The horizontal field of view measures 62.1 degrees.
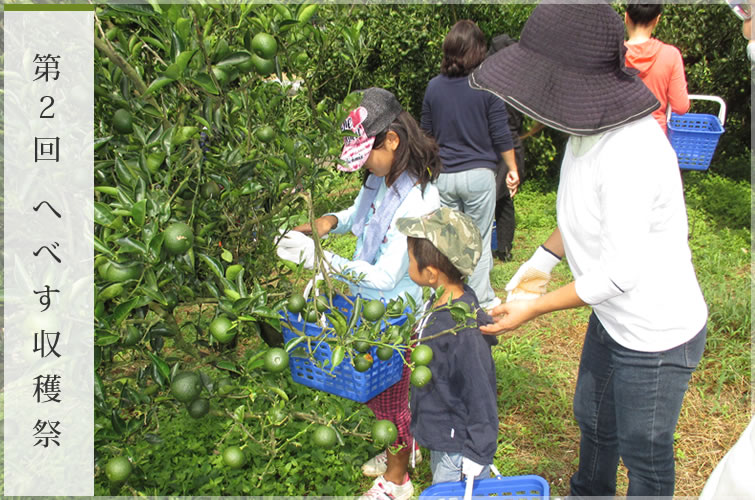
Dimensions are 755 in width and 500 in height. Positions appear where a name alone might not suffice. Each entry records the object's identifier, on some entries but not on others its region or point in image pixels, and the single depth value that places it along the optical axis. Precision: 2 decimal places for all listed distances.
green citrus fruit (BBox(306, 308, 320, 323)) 1.47
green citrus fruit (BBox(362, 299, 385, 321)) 1.55
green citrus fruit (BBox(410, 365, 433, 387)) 1.53
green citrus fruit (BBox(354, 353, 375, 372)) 1.62
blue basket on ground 1.79
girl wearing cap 2.27
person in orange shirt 3.70
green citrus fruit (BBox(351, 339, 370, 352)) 1.41
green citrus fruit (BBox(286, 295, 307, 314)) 1.48
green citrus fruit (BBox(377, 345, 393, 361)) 1.59
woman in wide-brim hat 1.63
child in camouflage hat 1.98
